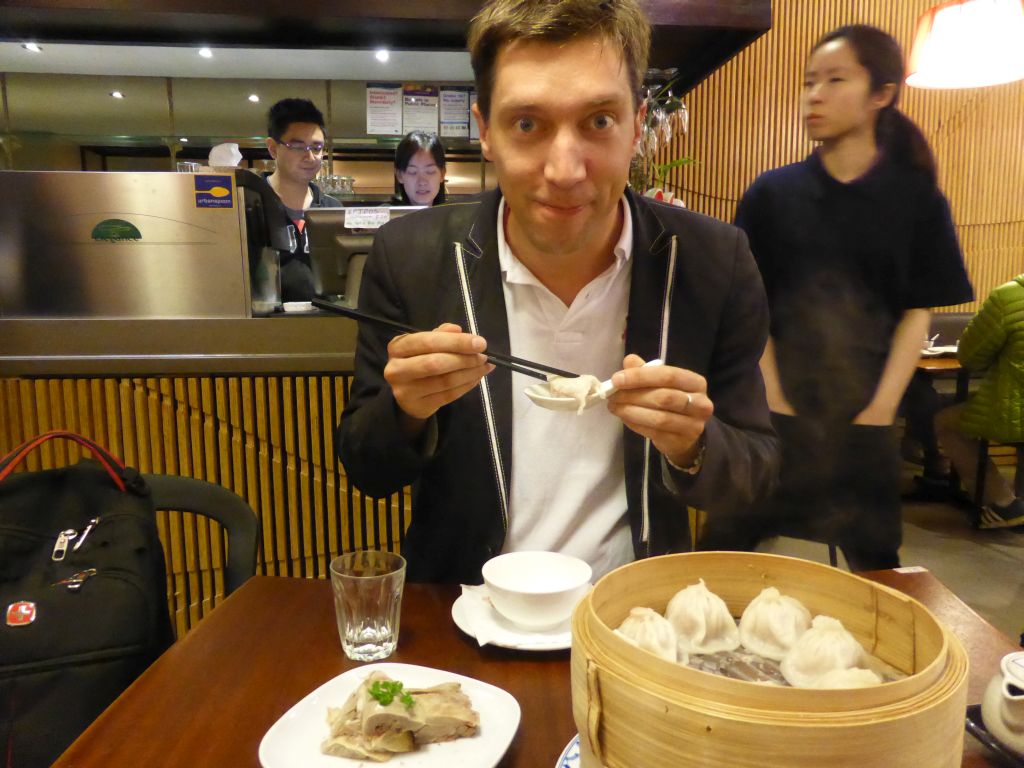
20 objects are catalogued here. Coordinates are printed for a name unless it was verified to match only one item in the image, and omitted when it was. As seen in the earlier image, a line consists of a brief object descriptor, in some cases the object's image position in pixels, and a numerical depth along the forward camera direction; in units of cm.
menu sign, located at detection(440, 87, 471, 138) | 627
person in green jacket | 349
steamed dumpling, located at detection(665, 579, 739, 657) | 70
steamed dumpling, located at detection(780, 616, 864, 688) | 63
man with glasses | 370
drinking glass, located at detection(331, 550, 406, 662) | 104
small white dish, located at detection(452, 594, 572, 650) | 104
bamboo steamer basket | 48
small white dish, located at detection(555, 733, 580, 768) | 74
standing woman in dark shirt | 221
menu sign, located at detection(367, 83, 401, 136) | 613
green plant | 362
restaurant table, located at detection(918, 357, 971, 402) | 411
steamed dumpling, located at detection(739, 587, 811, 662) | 69
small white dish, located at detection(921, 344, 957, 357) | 442
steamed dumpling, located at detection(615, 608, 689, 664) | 65
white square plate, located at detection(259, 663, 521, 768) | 80
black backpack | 115
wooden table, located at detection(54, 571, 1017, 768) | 83
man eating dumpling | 133
